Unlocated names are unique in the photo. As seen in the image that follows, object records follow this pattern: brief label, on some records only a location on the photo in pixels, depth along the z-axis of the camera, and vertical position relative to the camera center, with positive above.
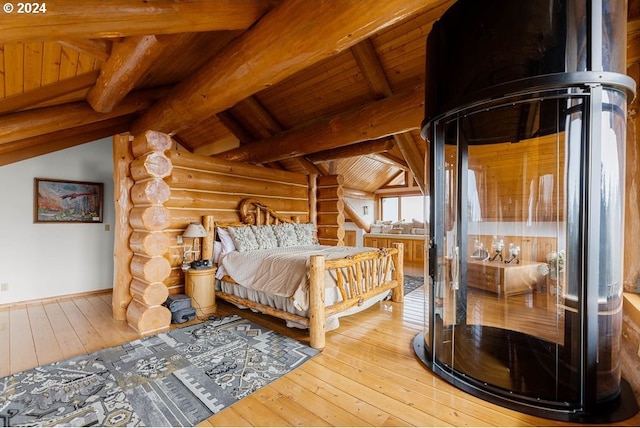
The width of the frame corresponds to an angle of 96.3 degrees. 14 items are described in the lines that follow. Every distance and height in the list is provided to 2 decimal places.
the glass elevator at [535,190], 1.75 +0.21
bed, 3.02 -0.75
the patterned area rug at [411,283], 5.16 -1.33
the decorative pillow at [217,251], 4.39 -0.56
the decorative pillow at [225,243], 4.34 -0.43
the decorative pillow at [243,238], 4.32 -0.36
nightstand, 3.87 -1.01
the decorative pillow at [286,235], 5.00 -0.35
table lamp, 3.99 -0.25
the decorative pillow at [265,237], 4.61 -0.36
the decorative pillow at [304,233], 5.37 -0.34
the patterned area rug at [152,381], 1.87 -1.30
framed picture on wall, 4.49 +0.22
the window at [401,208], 9.39 +0.26
